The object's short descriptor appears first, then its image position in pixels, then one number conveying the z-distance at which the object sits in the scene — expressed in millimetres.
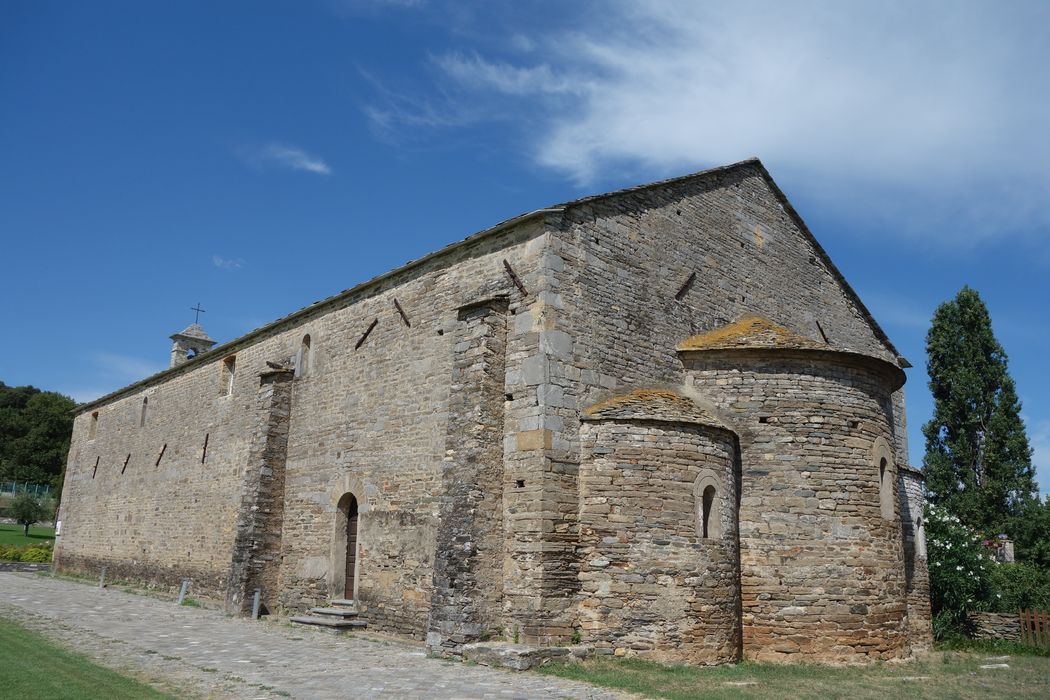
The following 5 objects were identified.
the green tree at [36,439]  62844
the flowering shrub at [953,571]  17641
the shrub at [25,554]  35969
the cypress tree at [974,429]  28312
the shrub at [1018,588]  19344
